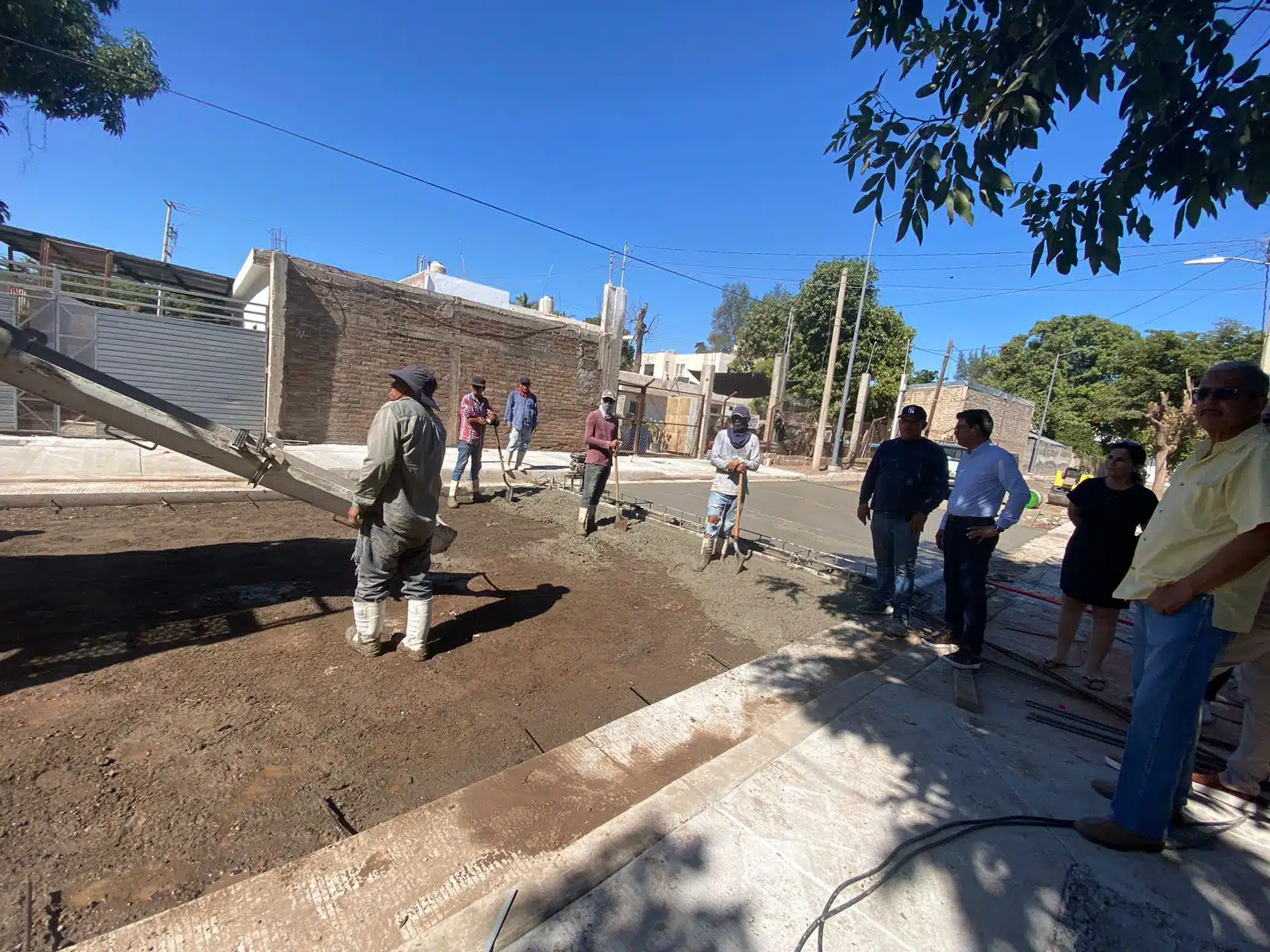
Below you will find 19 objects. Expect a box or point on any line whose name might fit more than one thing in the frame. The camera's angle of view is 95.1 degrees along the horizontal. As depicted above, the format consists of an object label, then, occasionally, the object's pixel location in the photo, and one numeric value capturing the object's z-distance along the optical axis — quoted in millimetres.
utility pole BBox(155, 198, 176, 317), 34156
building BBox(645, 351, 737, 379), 39656
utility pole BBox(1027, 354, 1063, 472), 31369
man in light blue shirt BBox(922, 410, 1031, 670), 4027
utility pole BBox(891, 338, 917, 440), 22047
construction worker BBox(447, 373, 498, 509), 8047
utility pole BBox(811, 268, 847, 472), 18688
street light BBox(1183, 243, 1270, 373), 6862
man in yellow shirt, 2061
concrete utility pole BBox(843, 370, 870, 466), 20375
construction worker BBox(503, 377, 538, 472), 9672
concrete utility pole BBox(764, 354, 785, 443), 21453
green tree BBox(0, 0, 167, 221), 10914
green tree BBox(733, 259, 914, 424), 25312
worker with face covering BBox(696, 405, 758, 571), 6191
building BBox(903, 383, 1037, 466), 28859
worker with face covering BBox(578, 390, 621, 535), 7012
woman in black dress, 3863
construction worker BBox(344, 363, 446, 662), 3357
